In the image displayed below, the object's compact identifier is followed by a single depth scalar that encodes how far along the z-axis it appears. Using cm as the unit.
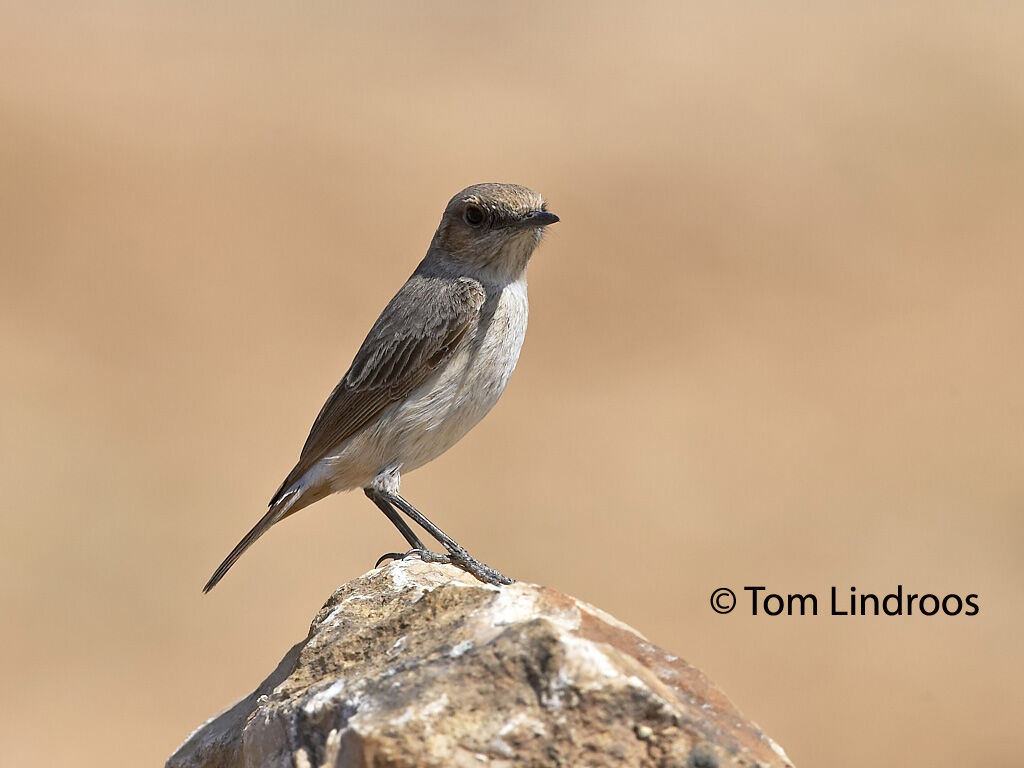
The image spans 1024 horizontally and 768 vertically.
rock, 695
